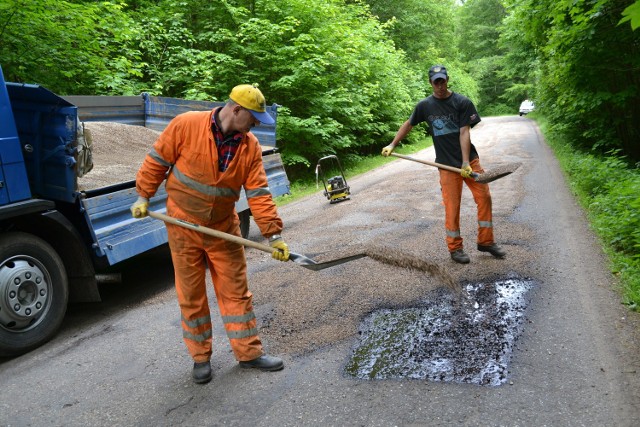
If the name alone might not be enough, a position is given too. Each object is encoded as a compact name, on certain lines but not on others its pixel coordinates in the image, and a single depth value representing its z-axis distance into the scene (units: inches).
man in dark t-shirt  202.7
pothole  120.2
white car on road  1527.8
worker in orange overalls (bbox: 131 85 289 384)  121.8
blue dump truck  144.6
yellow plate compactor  367.3
